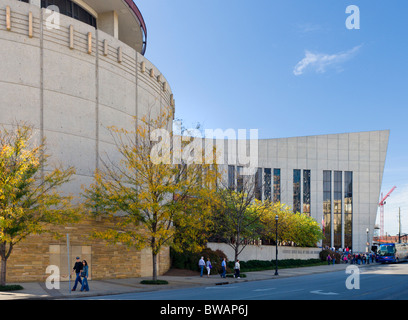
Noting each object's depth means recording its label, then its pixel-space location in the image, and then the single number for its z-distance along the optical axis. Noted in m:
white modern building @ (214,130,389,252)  79.75
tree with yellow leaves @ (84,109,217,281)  26.64
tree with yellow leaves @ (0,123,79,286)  21.25
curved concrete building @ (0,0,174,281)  26.16
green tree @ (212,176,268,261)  39.78
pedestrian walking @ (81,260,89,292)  21.77
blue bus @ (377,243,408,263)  61.31
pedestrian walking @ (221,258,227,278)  32.81
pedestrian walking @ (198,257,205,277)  32.99
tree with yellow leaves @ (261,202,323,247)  49.72
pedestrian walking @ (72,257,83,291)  22.29
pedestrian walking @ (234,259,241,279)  32.38
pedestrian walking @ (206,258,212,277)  33.11
